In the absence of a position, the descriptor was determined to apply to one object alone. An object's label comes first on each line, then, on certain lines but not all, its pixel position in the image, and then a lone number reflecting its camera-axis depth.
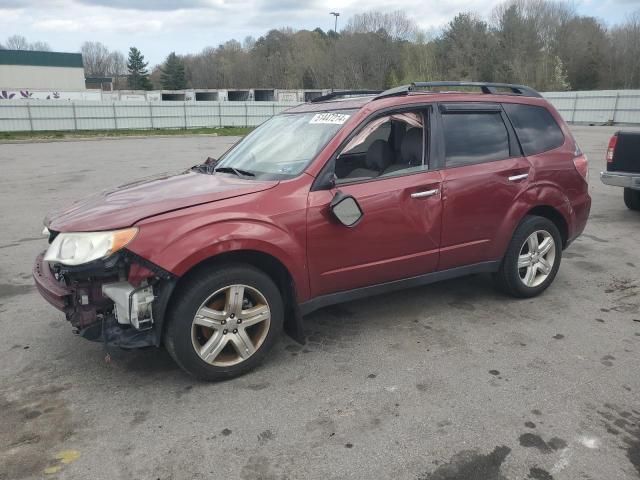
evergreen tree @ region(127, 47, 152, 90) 102.75
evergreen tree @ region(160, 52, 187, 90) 101.38
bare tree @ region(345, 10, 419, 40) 83.12
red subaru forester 3.19
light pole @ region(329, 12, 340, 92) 86.32
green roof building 66.56
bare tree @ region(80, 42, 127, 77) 112.75
